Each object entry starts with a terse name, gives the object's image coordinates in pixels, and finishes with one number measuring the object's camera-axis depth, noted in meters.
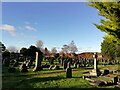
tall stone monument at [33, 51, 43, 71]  10.10
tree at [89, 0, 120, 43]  6.89
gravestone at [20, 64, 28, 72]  9.37
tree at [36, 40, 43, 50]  36.46
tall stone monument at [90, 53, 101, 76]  8.24
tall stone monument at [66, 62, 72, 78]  7.28
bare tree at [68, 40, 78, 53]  40.15
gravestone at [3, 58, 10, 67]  12.35
